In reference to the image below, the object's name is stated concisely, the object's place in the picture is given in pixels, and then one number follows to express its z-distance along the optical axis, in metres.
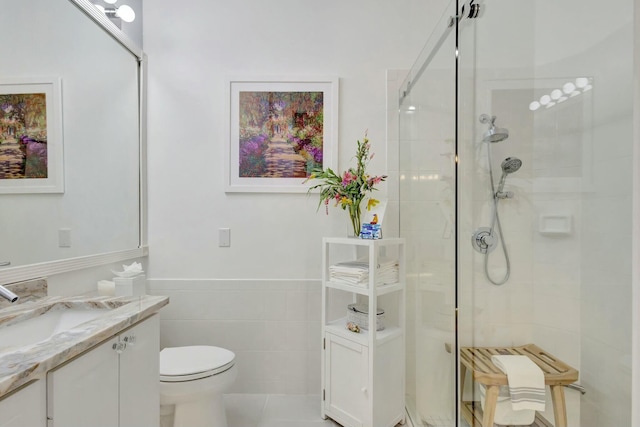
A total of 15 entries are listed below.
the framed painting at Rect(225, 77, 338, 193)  1.96
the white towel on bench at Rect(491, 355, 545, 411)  0.90
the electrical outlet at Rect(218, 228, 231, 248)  1.98
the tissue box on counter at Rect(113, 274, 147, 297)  1.40
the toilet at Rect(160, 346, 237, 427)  1.39
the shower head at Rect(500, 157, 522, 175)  1.02
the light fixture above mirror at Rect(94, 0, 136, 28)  1.62
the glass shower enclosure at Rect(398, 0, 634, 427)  0.73
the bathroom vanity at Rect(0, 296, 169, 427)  0.75
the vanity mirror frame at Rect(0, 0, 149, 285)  1.25
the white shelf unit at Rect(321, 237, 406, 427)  1.52
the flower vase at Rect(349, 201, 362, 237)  1.76
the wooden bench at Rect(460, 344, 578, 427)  0.86
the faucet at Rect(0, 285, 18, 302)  0.90
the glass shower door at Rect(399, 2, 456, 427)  1.32
